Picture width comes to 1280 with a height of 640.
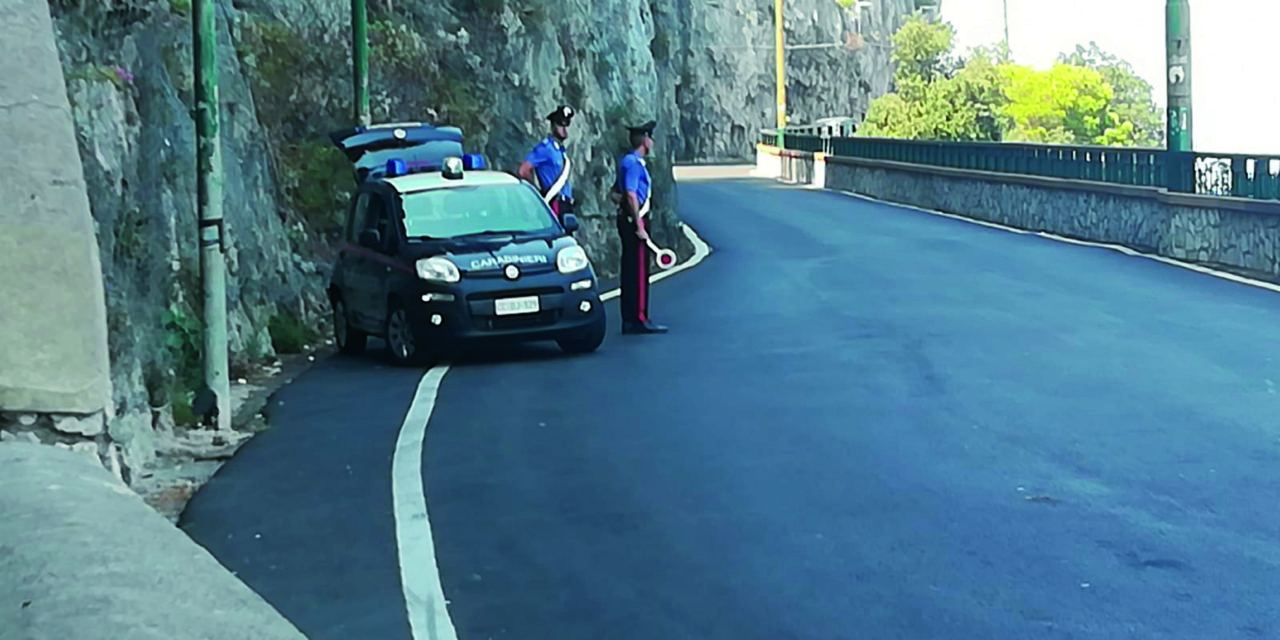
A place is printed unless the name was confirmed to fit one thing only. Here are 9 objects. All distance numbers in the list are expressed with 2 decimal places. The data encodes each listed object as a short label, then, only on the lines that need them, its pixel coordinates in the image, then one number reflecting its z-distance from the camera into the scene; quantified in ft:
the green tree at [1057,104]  429.79
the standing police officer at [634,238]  55.31
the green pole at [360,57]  74.90
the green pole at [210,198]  38.78
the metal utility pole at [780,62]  241.55
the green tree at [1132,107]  423.23
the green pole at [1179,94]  81.30
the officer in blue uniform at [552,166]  60.95
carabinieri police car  49.11
